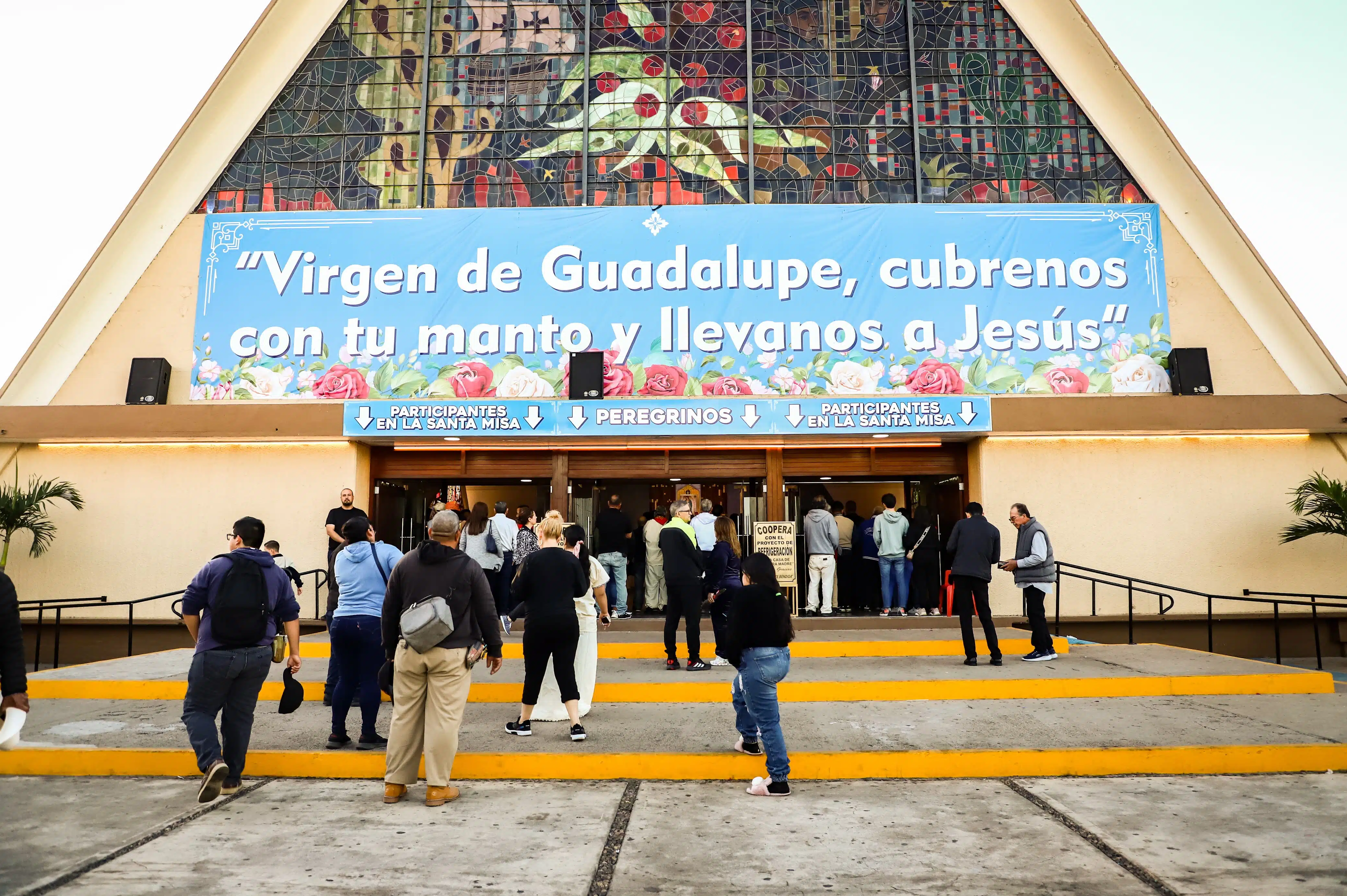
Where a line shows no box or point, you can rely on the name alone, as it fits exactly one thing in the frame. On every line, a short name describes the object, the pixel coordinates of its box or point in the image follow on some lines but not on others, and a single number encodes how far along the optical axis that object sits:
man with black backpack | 5.91
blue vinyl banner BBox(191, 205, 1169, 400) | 14.70
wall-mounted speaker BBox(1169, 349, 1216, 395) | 14.45
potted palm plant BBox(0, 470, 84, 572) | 13.80
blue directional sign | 14.19
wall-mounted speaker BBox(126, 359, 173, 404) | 14.73
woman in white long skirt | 7.96
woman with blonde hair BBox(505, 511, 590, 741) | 7.22
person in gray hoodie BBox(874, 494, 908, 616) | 14.38
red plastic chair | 14.65
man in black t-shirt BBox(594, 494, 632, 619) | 13.39
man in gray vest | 10.27
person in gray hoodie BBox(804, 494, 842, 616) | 14.46
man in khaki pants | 5.88
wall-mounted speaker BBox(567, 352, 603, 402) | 14.45
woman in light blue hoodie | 6.99
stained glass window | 15.56
